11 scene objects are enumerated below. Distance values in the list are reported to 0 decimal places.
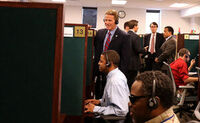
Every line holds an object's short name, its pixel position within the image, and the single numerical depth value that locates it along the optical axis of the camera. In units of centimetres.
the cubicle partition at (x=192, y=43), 432
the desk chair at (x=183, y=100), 289
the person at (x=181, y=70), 310
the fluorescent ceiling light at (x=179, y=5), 938
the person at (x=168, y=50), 400
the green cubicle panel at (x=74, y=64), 178
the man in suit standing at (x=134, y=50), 346
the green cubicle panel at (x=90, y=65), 275
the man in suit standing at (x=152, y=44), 460
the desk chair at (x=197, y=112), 218
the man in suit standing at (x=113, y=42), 241
